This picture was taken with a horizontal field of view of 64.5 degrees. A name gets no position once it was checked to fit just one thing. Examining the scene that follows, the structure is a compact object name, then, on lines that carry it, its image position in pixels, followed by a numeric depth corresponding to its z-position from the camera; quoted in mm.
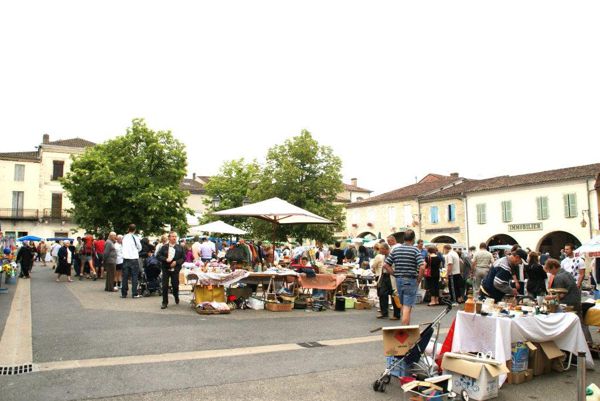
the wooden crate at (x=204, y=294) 11016
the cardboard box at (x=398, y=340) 5277
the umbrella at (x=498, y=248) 27322
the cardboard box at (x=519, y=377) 5766
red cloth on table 12180
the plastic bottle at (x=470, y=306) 6047
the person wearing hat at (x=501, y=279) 8977
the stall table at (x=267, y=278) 11672
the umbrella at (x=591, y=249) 11672
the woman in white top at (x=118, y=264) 15642
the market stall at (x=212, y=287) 10617
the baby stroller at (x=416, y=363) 5254
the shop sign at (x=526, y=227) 33875
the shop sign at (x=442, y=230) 40134
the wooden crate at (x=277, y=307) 11430
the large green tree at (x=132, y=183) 25203
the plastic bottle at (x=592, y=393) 4656
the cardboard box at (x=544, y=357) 6105
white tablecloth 5523
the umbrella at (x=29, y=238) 34412
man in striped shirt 8023
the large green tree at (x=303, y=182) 32531
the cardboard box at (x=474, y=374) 4969
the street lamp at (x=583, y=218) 30705
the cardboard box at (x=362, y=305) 12477
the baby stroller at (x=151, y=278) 13828
